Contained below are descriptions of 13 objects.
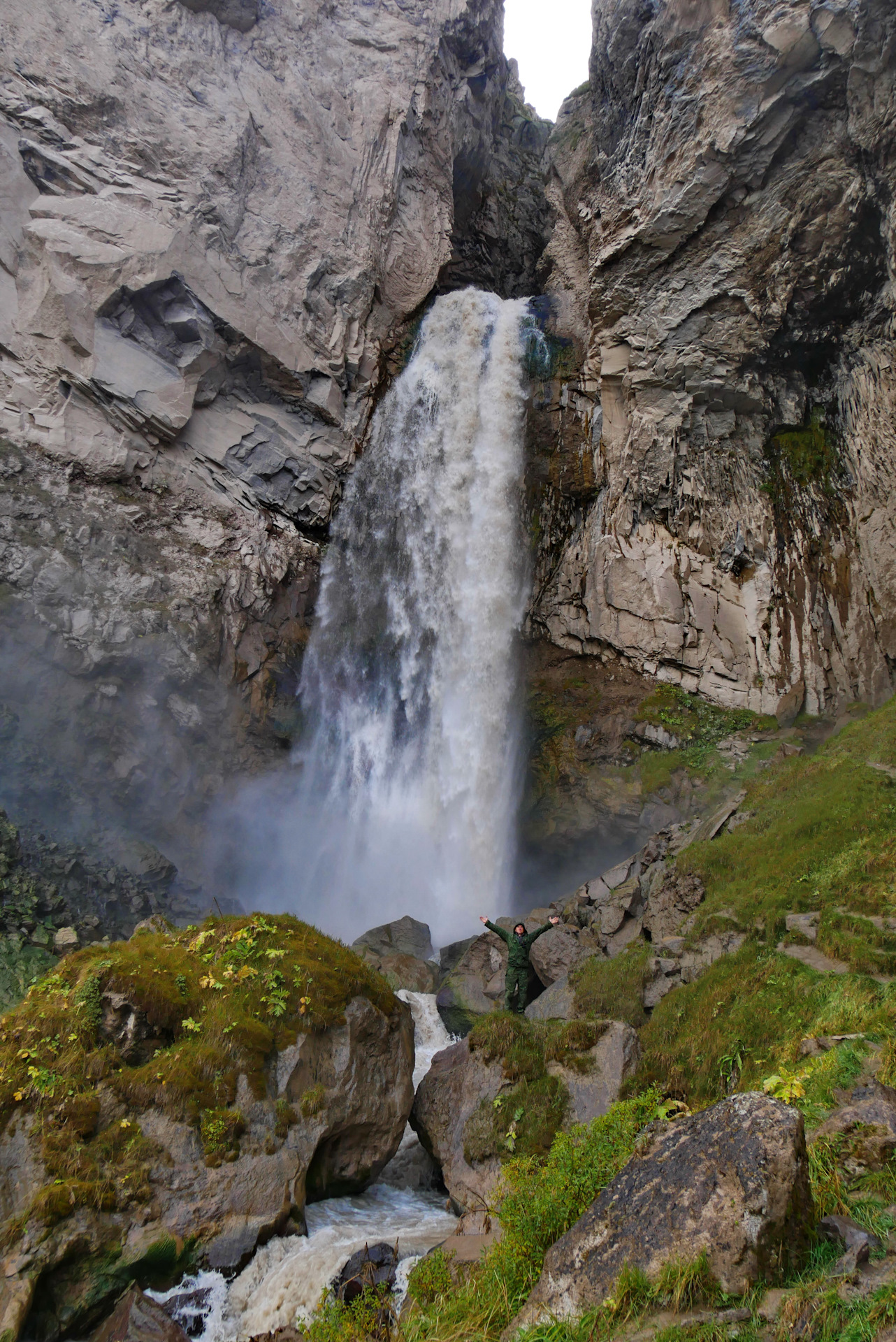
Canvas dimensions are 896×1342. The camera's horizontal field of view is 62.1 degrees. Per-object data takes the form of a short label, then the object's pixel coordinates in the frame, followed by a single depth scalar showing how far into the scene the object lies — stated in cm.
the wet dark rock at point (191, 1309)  597
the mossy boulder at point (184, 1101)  610
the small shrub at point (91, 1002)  736
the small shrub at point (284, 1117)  748
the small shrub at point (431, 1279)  525
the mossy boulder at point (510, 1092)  800
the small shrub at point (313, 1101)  778
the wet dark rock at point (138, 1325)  555
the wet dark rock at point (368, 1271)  609
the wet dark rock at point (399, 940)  1625
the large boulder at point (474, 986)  1317
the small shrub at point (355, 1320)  509
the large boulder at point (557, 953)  1272
